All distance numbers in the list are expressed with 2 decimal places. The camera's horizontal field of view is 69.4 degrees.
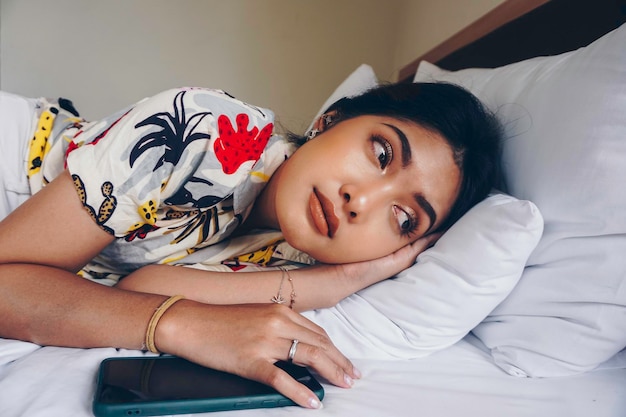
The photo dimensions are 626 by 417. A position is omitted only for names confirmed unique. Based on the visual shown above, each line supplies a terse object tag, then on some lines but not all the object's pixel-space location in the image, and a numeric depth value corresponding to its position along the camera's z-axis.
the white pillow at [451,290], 0.70
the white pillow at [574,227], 0.64
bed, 0.58
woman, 0.61
